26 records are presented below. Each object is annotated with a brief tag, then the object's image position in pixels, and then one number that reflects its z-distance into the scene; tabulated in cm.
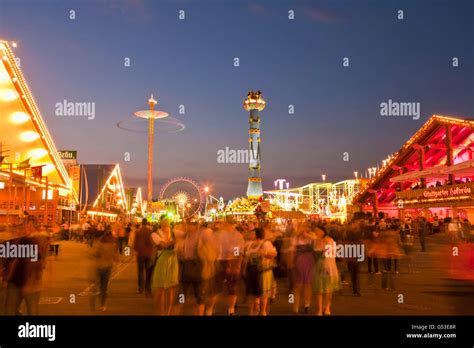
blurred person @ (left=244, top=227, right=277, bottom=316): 891
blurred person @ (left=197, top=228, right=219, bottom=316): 855
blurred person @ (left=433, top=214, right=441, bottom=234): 3525
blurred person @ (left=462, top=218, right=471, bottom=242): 2255
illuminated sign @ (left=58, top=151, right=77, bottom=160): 7075
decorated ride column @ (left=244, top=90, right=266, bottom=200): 12862
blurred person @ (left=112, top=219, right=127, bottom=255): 1214
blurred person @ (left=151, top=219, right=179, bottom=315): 866
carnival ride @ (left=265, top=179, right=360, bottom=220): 7302
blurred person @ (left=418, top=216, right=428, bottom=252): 2511
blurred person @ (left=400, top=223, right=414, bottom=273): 1482
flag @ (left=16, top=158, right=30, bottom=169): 3069
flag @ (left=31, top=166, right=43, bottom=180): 3490
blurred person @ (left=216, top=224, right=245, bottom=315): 905
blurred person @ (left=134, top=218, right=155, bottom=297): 1177
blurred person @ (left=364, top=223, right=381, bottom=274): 1292
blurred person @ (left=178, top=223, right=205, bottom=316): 859
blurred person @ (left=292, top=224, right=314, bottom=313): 959
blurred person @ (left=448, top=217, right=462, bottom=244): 2275
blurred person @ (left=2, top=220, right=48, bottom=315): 755
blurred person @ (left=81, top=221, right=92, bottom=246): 2838
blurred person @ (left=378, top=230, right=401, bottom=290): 1238
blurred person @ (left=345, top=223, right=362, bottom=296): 1168
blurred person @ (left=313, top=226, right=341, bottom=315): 919
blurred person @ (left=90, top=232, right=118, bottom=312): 947
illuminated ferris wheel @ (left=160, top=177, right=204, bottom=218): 5802
